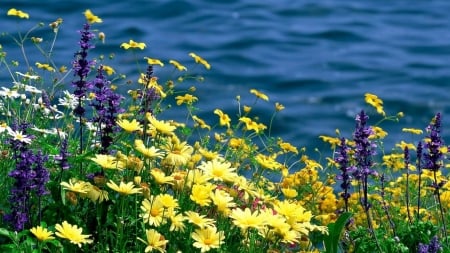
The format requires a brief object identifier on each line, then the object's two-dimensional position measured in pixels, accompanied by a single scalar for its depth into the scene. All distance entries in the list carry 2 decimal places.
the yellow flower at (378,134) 7.45
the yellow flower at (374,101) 7.30
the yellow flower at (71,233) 4.98
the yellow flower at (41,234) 4.96
